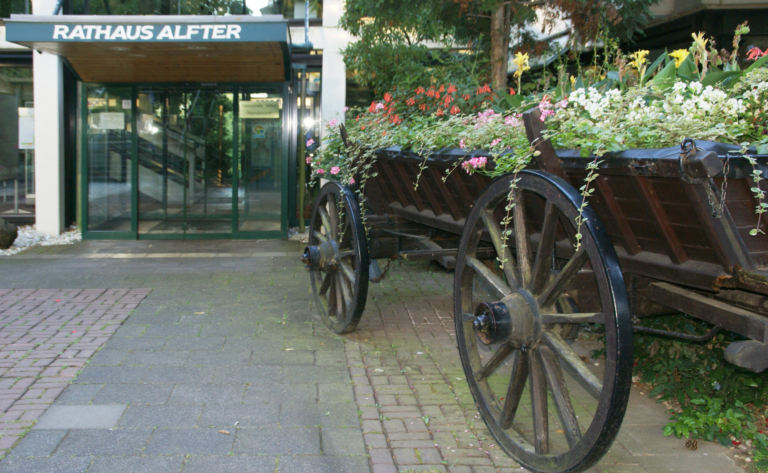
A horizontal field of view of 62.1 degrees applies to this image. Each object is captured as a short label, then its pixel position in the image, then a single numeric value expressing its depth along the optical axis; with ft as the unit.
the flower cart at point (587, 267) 6.48
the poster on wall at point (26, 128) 33.19
